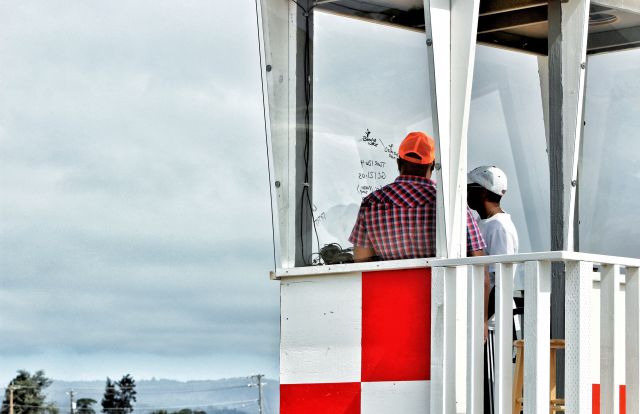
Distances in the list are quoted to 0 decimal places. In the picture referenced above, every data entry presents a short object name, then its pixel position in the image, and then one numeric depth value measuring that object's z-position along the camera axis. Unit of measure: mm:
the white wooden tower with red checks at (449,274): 5402
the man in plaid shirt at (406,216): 5918
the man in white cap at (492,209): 6391
